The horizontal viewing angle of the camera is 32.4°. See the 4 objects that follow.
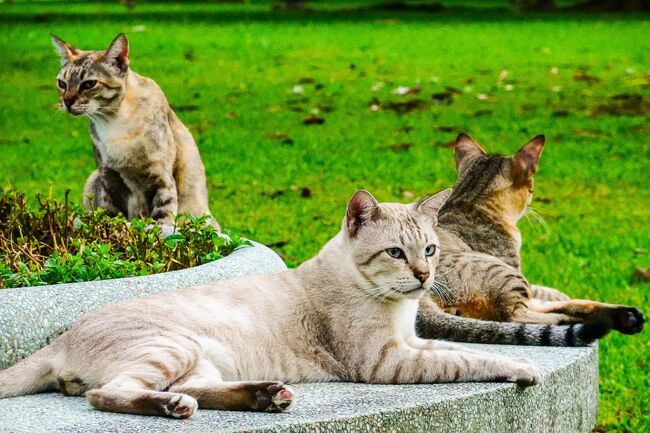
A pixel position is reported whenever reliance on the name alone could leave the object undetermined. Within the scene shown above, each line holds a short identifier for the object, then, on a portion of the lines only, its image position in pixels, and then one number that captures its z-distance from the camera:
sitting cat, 7.01
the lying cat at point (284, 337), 3.89
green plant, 4.95
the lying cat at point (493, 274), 5.06
